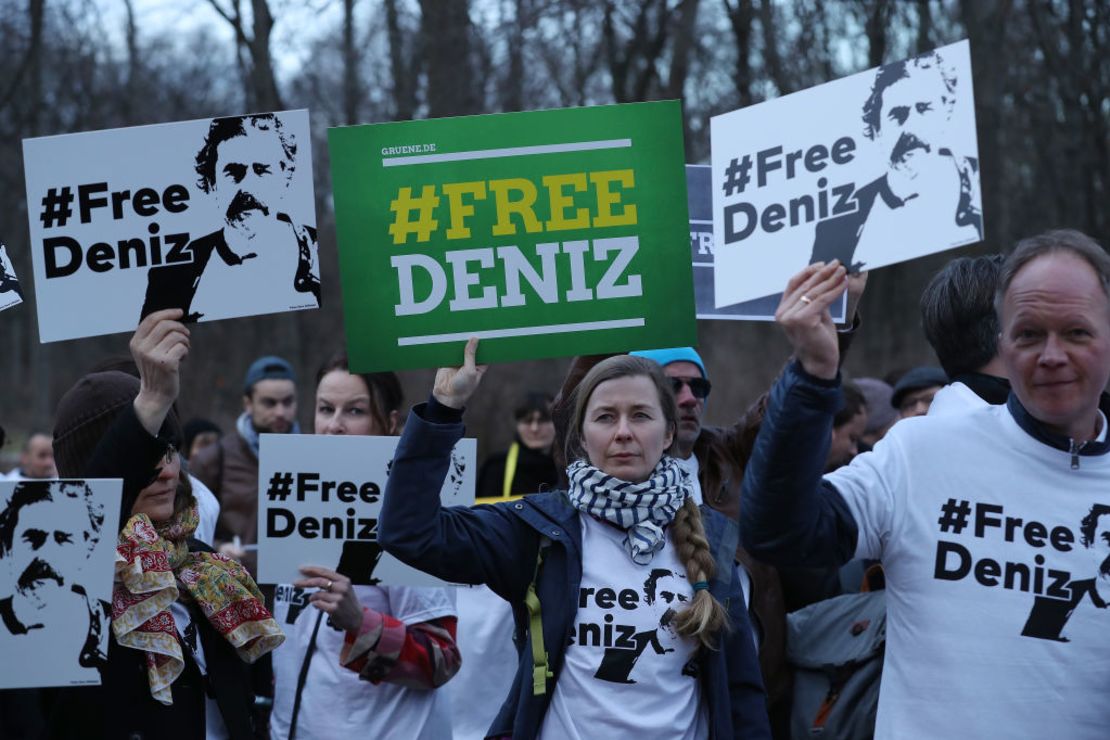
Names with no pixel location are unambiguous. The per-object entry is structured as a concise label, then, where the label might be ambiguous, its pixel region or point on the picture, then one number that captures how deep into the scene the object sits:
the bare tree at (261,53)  14.33
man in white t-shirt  2.88
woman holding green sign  3.45
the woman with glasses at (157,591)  3.48
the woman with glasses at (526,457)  9.17
